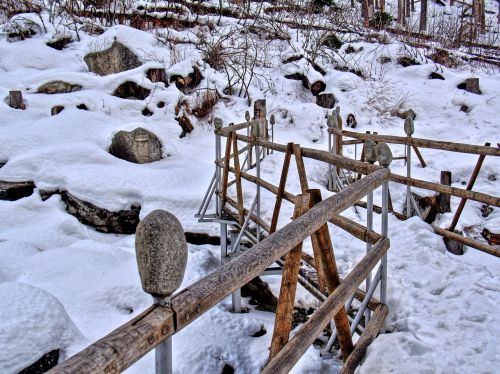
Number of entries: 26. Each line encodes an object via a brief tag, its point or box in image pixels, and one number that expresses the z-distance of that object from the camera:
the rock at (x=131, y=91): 10.75
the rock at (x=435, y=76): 13.59
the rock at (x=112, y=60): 11.54
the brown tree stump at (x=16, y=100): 9.34
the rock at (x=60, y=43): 12.57
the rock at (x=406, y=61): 14.60
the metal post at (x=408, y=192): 4.98
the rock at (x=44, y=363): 3.24
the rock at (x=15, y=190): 7.28
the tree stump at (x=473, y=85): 12.52
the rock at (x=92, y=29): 13.37
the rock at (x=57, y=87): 10.28
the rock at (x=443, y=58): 15.03
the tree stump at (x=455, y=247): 4.64
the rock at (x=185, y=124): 10.51
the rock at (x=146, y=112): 10.45
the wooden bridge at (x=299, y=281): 0.94
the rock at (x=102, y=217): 7.02
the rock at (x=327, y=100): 12.33
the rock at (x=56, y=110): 9.45
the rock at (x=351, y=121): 11.91
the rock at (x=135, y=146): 8.41
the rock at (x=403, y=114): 12.41
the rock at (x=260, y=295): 5.41
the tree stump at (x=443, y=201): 6.36
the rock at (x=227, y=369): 3.98
